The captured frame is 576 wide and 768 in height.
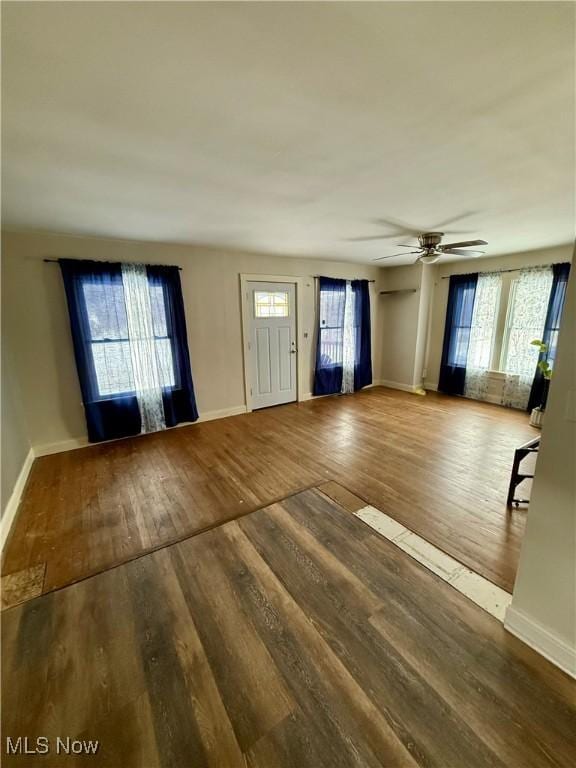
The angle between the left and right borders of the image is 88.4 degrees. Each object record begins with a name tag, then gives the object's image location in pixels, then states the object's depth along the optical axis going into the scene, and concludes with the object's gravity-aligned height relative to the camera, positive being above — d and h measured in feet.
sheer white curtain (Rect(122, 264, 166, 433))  11.54 -1.06
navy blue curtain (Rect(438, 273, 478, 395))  16.67 -0.91
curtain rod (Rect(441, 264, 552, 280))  14.21 +2.29
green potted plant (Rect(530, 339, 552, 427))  13.23 -2.65
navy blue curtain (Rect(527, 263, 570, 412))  13.46 -0.29
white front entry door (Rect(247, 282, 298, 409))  14.94 -1.15
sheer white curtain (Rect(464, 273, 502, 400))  15.94 -1.04
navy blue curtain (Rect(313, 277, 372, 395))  16.89 -0.92
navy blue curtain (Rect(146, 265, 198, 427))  12.16 -1.22
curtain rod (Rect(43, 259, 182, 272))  10.19 +2.07
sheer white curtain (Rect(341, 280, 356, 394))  17.61 -1.56
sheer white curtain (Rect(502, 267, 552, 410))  14.37 -0.79
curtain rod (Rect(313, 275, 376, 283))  16.30 +2.26
